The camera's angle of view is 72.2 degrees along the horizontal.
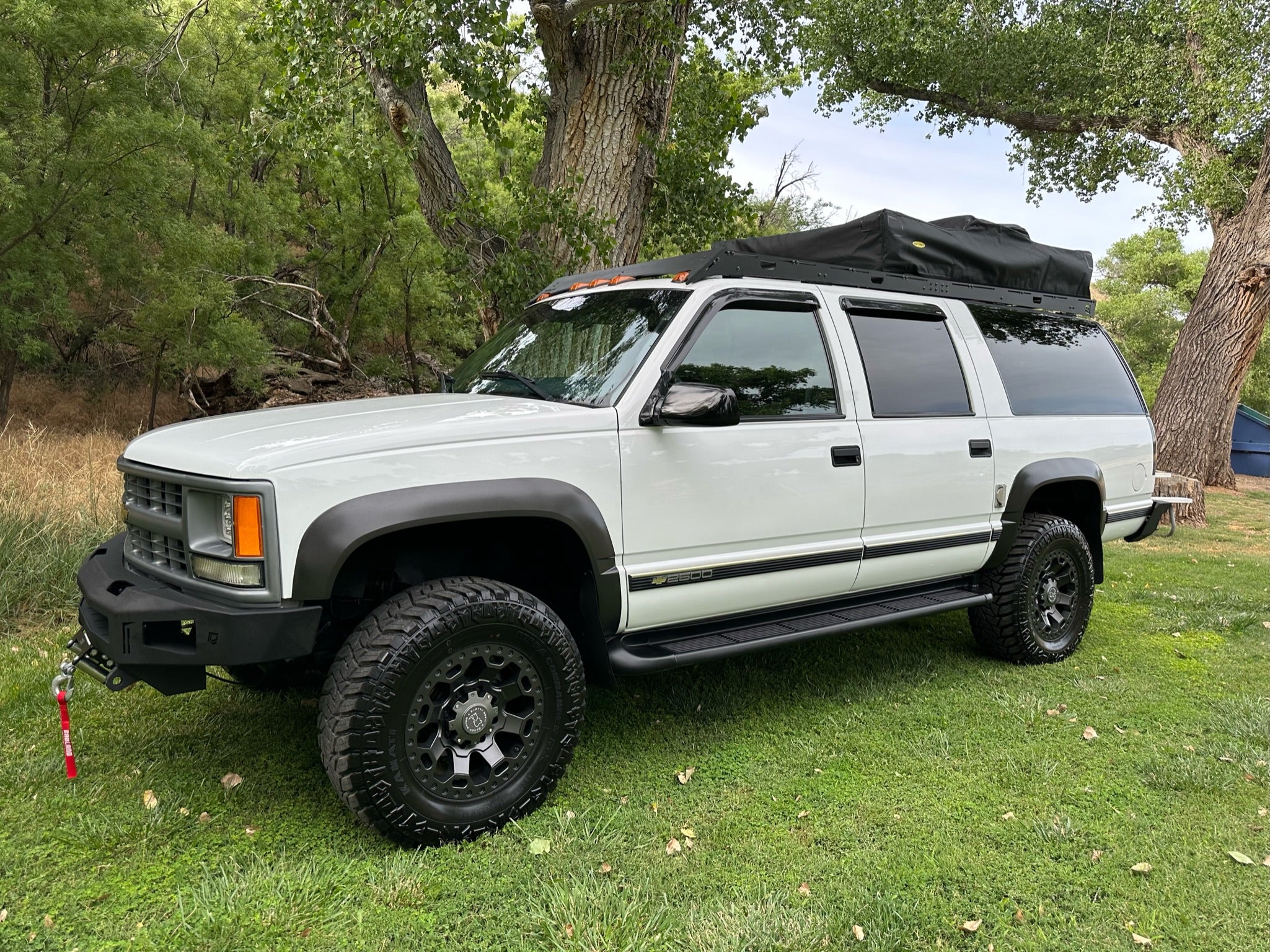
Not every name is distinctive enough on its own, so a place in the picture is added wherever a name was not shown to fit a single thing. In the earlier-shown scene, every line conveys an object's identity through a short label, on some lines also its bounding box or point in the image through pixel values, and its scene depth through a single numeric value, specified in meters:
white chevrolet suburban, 2.85
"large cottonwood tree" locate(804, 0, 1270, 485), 11.41
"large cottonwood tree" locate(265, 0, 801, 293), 6.86
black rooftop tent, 4.11
